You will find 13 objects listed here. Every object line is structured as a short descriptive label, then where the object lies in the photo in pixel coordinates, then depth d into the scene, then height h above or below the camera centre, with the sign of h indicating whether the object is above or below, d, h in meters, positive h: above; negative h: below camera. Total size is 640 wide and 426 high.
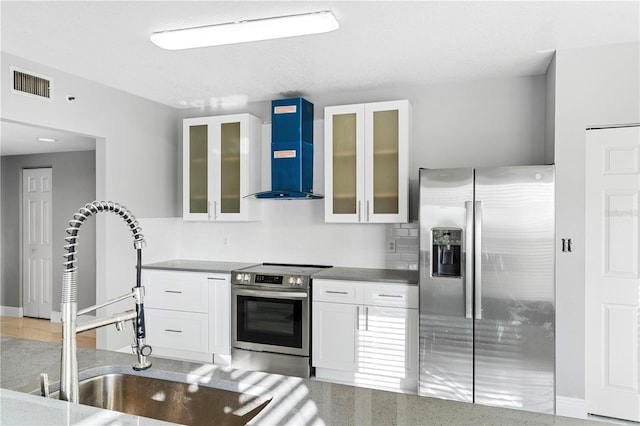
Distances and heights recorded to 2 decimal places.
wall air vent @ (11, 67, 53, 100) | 3.40 +1.01
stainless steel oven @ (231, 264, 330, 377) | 3.97 -0.96
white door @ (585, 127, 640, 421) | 3.18 -0.41
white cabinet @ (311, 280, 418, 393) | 3.67 -1.00
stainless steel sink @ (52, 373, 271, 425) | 1.36 -0.60
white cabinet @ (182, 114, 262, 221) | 4.62 +0.49
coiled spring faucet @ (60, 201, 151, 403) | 1.17 -0.24
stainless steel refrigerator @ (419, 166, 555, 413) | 3.15 -0.52
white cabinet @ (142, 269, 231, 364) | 4.29 -0.98
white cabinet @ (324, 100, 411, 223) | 4.02 +0.48
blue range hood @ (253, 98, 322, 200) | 4.32 +0.62
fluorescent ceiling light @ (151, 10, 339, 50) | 2.72 +1.16
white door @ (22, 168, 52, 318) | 6.52 -0.42
